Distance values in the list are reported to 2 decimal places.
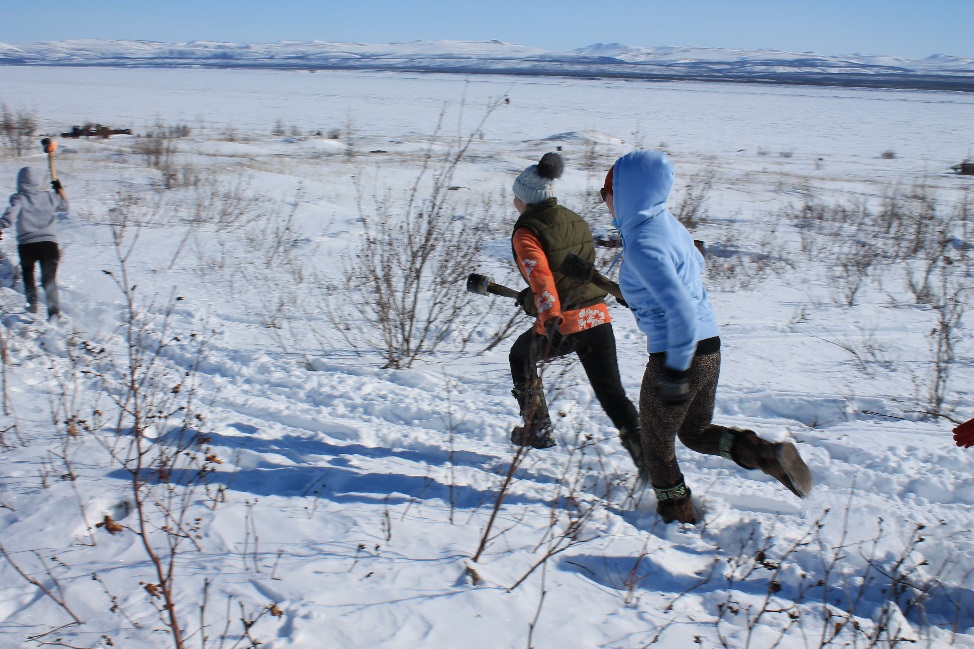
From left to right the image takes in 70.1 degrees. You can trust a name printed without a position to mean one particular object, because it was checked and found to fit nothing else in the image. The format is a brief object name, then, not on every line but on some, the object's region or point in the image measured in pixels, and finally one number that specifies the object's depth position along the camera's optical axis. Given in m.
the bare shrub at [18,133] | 15.28
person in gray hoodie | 6.04
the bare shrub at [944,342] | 4.18
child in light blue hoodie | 2.56
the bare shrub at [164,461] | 2.33
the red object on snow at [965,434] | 2.24
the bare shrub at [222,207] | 9.86
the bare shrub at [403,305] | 5.17
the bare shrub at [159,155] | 12.19
